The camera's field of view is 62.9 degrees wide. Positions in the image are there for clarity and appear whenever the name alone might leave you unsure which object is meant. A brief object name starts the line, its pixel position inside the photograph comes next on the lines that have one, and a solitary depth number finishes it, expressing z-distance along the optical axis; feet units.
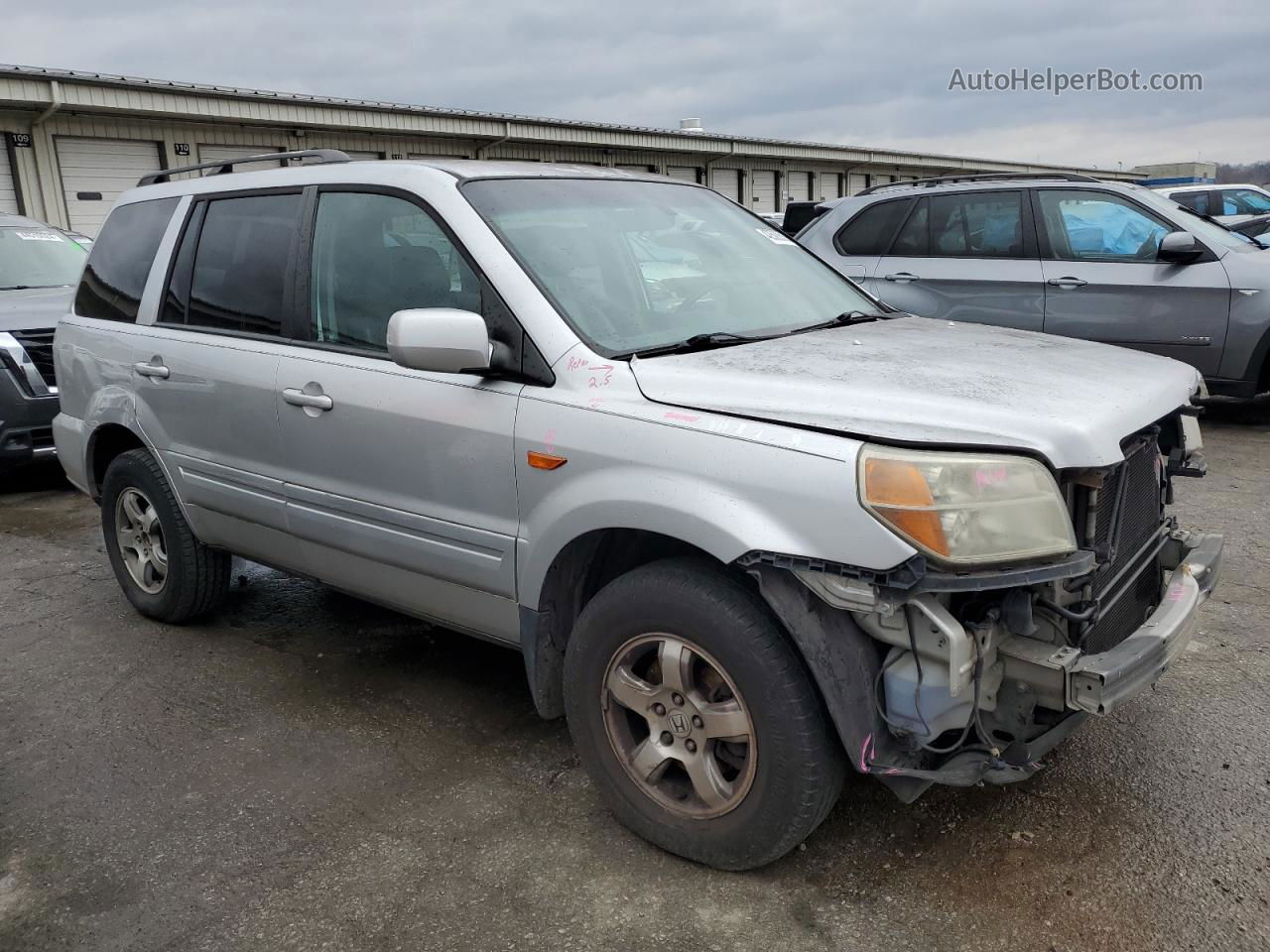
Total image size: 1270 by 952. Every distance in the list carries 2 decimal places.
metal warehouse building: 47.19
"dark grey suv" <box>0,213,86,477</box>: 22.54
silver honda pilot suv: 7.52
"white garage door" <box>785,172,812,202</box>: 96.94
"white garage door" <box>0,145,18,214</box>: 47.11
